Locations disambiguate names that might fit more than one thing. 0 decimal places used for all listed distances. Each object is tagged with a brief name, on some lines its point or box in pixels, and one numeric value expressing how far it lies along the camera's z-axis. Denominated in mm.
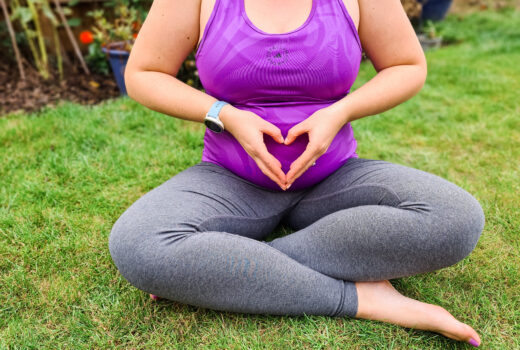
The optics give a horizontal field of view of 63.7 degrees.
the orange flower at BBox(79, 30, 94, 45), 3430
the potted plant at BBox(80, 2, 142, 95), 3219
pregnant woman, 1260
